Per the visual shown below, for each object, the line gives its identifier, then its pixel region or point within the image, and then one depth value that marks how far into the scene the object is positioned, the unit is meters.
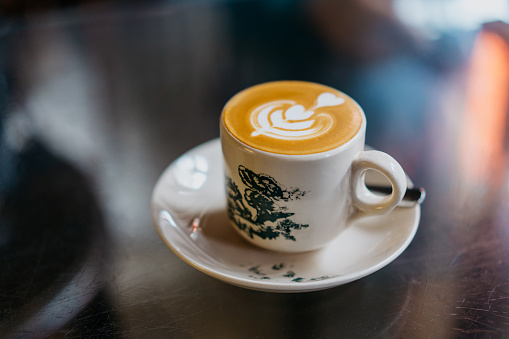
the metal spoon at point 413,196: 0.57
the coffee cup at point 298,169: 0.48
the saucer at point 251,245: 0.49
